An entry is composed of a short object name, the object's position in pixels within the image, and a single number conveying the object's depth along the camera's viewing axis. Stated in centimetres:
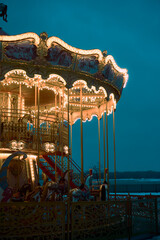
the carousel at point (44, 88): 892
